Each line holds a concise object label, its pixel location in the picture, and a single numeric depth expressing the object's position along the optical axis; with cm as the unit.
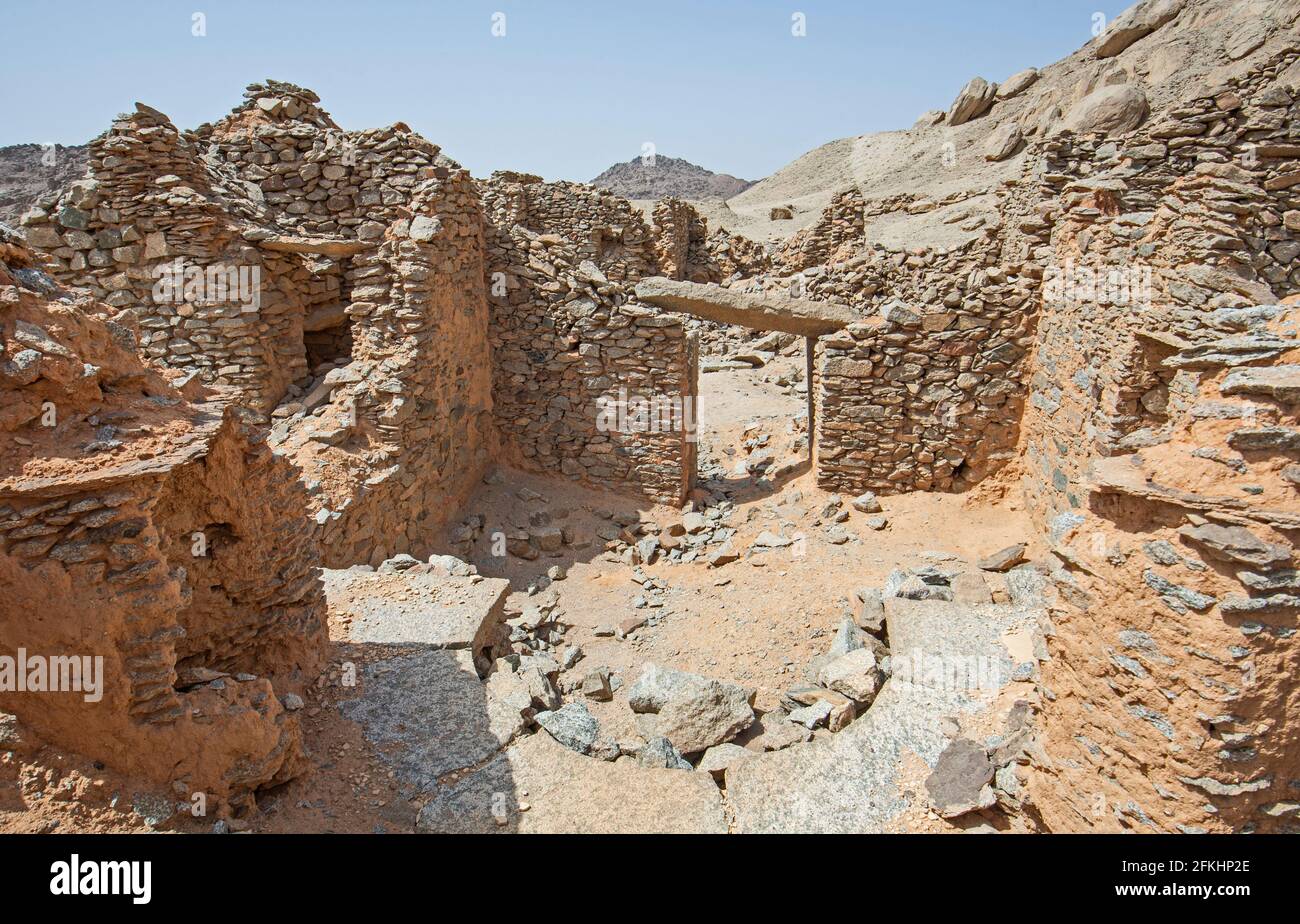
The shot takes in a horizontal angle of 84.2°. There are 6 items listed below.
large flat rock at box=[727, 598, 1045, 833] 409
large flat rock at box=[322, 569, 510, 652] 530
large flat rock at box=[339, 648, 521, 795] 421
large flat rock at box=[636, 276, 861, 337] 891
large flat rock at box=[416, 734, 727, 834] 387
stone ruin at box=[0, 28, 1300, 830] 287
